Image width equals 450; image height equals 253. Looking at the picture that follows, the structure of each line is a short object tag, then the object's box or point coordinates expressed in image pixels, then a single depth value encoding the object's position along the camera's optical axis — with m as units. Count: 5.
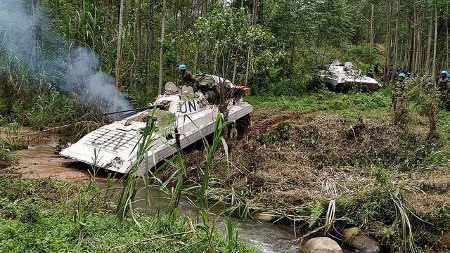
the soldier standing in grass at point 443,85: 15.55
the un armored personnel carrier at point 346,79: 19.80
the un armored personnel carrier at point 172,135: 8.85
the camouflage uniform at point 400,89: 12.34
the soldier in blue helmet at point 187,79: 11.34
